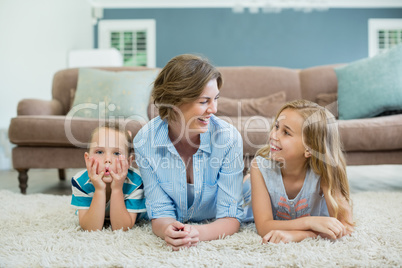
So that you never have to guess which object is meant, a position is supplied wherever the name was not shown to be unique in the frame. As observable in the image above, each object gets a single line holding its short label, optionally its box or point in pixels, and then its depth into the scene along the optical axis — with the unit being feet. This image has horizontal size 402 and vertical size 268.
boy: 3.93
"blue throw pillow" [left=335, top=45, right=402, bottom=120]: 7.45
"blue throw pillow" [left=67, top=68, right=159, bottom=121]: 7.75
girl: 3.95
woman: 3.74
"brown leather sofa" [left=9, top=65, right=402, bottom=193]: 6.56
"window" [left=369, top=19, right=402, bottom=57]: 22.11
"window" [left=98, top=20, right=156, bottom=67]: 22.04
